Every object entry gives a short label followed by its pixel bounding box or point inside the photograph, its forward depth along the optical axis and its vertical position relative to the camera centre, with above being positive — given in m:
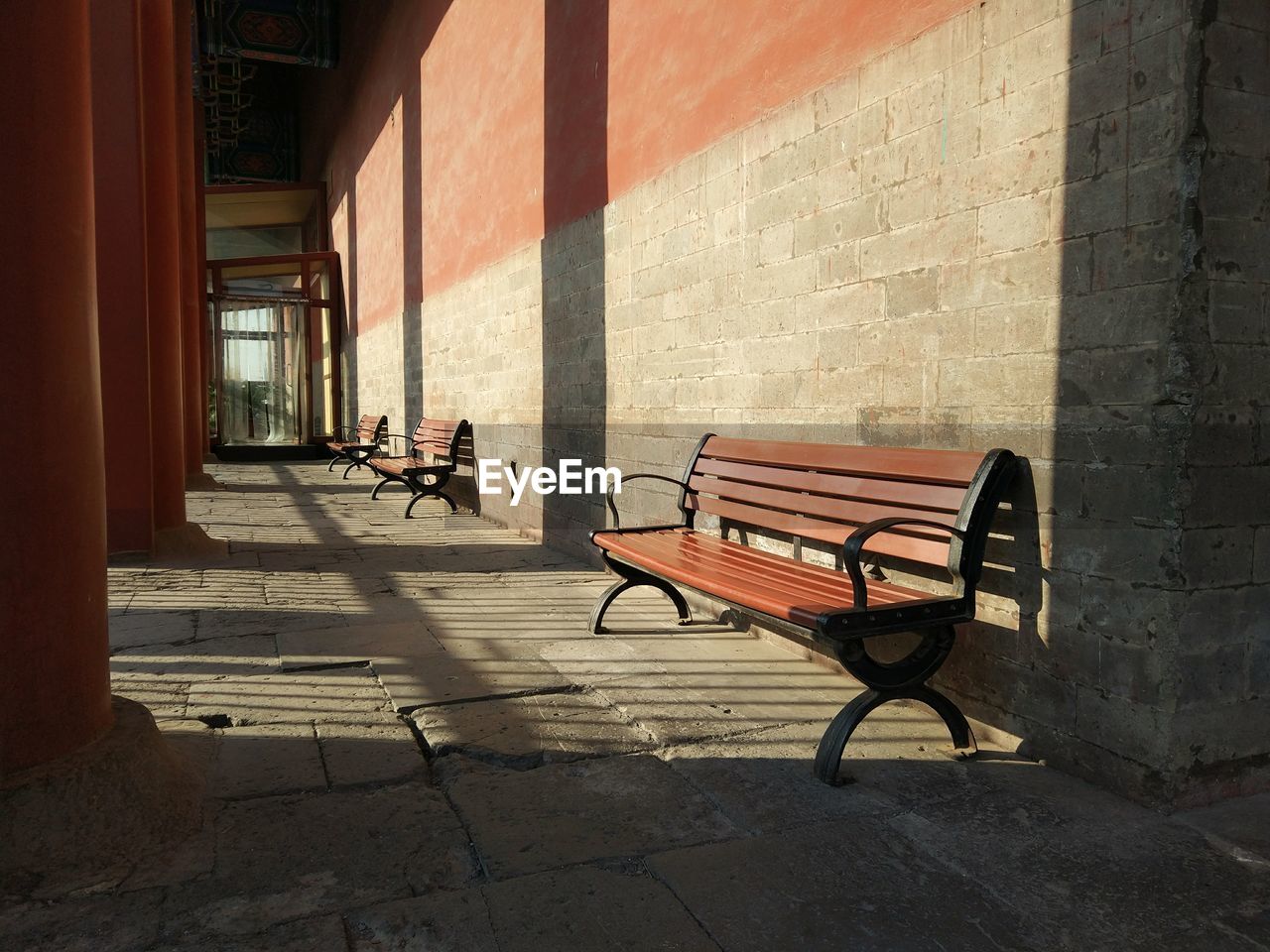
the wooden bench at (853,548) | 2.70 -0.48
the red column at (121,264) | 5.84 +0.81
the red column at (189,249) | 11.52 +1.88
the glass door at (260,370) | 15.85 +0.50
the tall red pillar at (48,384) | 2.08 +0.03
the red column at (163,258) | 6.54 +1.05
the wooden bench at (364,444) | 12.35 -0.56
